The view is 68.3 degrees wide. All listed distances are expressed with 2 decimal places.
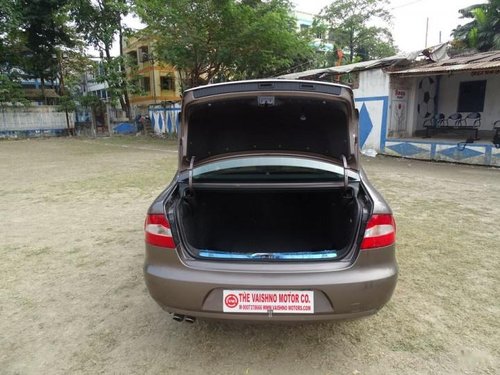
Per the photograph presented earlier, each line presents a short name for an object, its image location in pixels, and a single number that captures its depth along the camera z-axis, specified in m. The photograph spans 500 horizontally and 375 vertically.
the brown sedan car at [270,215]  2.02
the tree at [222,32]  15.35
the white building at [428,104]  10.52
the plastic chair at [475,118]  14.25
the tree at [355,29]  28.25
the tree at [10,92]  22.61
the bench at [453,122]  14.29
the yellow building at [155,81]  33.84
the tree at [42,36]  23.34
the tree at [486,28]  17.95
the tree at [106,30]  22.36
